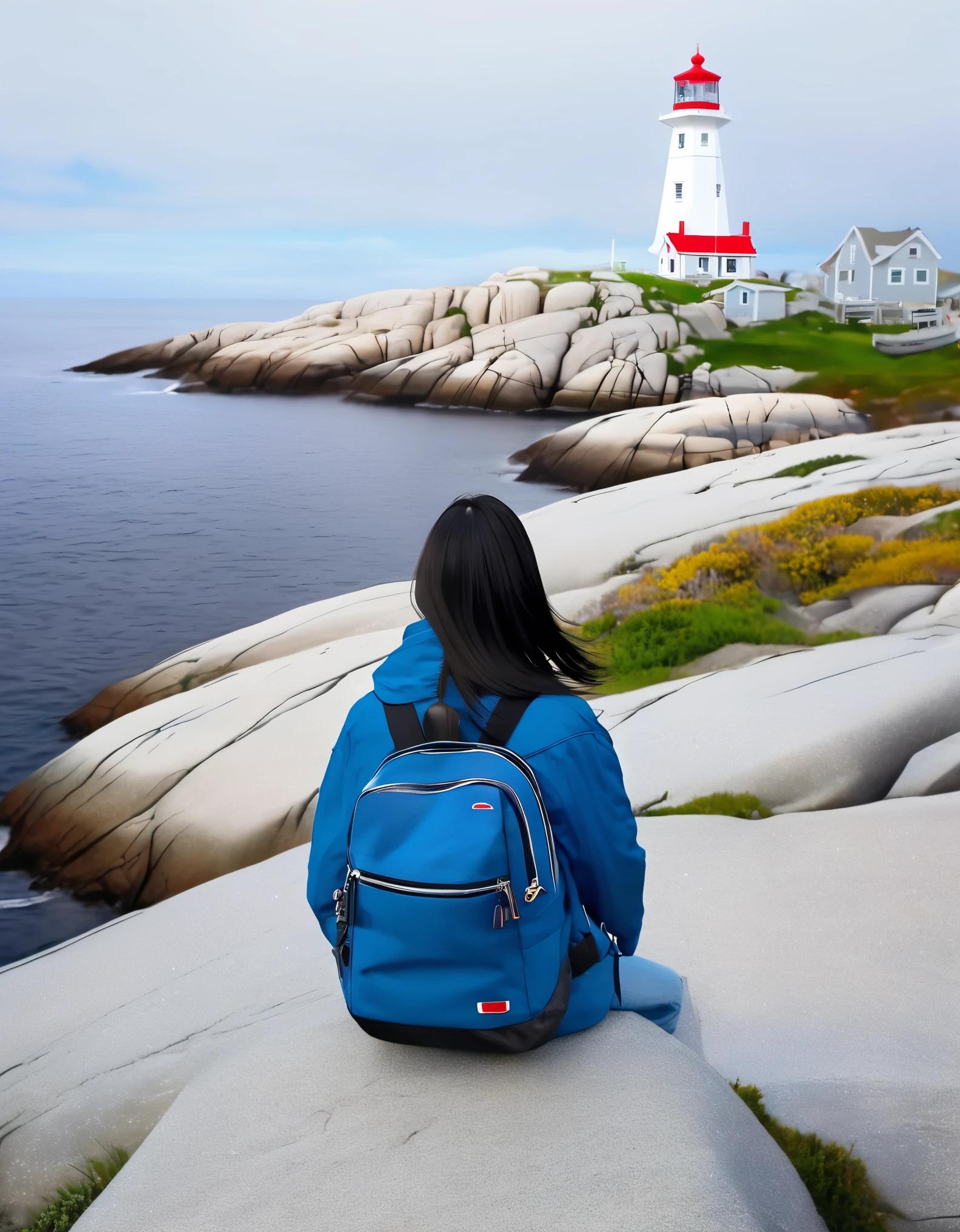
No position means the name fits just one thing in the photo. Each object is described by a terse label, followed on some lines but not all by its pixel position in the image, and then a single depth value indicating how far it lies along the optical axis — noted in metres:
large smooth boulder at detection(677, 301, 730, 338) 36.25
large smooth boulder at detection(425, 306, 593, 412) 35.03
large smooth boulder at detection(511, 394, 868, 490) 22.64
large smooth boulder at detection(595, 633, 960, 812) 6.13
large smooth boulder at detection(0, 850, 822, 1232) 2.13
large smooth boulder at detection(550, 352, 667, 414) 32.62
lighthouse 44.28
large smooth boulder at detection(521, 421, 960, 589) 11.95
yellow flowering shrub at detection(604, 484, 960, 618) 9.74
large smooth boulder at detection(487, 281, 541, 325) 39.62
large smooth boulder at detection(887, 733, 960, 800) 5.82
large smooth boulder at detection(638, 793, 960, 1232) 3.24
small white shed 37.31
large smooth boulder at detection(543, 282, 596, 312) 38.78
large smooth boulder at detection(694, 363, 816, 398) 30.02
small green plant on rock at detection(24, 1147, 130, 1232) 3.70
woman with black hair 2.32
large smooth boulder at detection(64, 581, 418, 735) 11.93
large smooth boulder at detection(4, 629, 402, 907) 8.22
